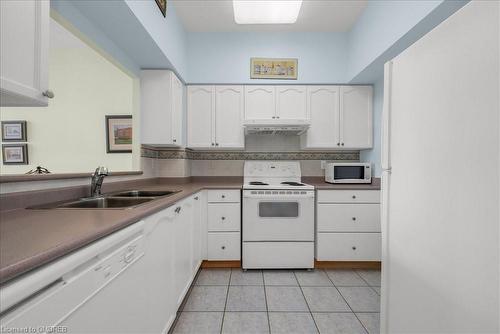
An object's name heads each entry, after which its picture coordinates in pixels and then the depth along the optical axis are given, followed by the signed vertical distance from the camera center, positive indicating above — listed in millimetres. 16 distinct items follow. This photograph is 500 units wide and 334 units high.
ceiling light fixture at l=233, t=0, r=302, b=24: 1979 +1380
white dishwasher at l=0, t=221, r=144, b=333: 467 -325
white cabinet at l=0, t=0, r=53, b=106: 748 +387
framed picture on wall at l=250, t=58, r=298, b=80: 2752 +1150
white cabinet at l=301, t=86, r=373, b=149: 2771 +608
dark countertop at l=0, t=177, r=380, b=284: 514 -218
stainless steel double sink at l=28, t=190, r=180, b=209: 1248 -247
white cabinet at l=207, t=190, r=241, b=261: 2416 -668
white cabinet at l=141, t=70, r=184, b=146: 2385 +577
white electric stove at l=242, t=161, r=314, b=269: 2363 -651
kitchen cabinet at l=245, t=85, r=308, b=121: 2762 +732
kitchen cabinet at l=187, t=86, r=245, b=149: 2762 +553
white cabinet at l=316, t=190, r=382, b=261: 2402 -648
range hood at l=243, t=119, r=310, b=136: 2502 +422
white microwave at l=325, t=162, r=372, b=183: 2615 -102
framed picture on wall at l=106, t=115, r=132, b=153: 2961 +373
